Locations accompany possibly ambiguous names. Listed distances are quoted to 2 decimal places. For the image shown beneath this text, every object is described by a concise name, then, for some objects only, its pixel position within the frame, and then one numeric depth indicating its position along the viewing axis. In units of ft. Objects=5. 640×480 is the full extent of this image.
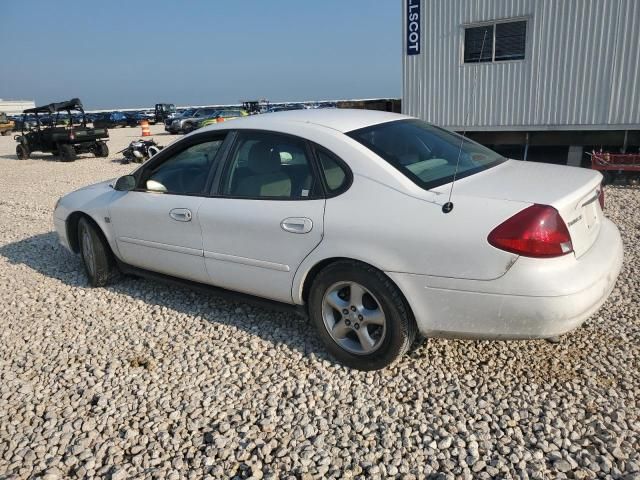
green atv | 56.54
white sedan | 8.55
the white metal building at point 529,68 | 32.01
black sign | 37.50
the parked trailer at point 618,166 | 28.48
